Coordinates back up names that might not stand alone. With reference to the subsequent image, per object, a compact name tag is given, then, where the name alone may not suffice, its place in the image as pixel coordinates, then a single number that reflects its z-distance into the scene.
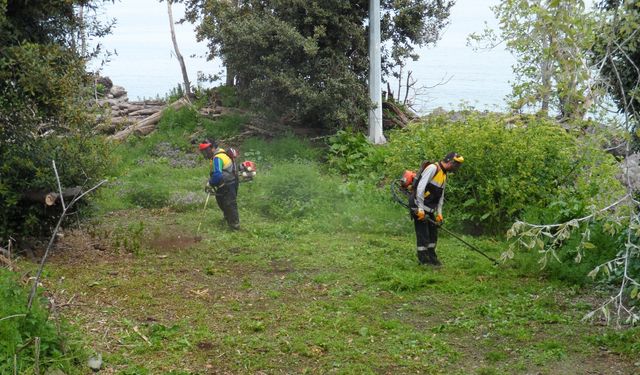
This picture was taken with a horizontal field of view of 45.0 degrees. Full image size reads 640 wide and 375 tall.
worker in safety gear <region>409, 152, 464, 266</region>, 11.73
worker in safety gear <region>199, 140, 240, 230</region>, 14.46
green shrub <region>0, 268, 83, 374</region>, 6.84
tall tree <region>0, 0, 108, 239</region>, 11.18
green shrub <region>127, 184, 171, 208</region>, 17.23
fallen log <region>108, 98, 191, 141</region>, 23.08
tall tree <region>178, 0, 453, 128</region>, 20.78
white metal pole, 21.38
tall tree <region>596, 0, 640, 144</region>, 6.77
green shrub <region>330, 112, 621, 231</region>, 14.20
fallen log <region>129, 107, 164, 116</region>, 26.03
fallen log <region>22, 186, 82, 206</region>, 11.27
